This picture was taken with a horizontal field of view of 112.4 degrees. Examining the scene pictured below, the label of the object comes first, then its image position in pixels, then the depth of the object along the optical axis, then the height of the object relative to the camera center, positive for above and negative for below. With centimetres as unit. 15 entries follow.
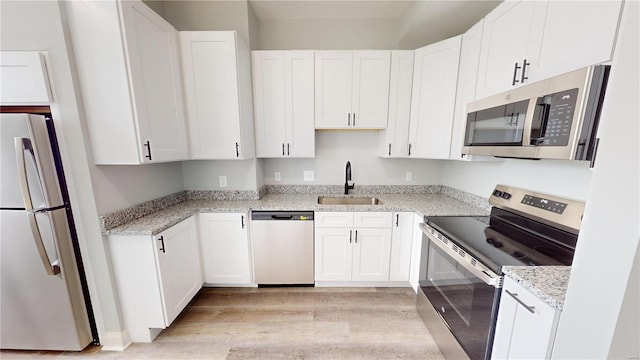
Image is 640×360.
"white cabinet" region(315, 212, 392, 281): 216 -98
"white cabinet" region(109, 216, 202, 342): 156 -98
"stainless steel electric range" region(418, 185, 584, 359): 114 -58
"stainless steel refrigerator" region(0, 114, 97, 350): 133 -67
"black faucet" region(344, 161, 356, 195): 258 -39
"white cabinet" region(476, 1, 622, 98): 93 +58
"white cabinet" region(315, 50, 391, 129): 222 +64
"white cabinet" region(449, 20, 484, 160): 174 +57
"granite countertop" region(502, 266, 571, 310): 82 -55
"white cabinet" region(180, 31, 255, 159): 196 +54
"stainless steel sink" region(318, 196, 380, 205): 259 -61
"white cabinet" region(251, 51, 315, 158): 222 +49
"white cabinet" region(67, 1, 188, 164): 136 +50
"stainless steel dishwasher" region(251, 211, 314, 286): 217 -100
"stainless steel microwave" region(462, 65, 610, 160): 94 +17
